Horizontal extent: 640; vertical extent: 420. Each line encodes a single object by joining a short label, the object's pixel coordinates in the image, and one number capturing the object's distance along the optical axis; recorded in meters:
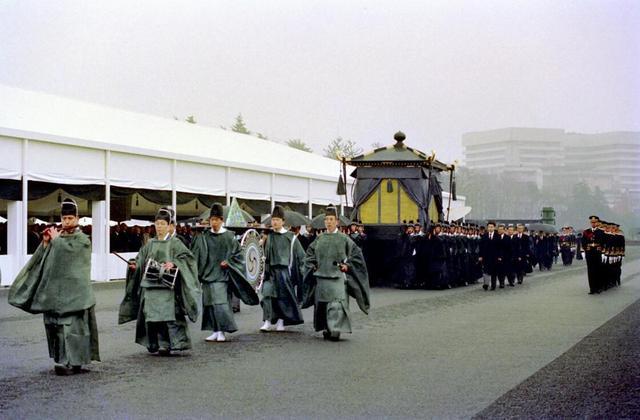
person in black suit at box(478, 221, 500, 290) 23.09
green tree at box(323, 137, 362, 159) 72.62
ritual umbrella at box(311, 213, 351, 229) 22.25
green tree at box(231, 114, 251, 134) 82.49
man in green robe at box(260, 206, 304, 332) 12.51
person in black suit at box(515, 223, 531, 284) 25.08
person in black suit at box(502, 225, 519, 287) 23.73
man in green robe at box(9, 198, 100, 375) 8.58
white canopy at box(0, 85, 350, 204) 21.98
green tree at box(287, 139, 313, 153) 81.44
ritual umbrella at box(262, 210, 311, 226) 22.09
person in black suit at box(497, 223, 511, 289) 23.45
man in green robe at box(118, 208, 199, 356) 9.80
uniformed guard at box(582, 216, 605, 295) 20.41
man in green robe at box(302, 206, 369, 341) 11.71
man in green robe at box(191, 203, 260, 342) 11.25
